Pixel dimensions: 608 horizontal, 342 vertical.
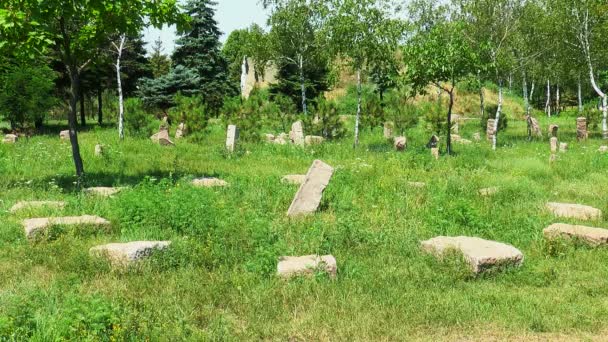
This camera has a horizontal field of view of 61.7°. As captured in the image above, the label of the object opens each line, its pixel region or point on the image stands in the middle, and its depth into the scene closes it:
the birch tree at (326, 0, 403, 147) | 20.22
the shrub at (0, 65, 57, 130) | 22.50
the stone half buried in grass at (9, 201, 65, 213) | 8.60
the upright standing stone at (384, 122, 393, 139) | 24.20
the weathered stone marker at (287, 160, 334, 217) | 9.24
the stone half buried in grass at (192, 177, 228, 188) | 11.07
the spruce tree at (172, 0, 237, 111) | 34.81
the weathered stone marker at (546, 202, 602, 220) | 9.00
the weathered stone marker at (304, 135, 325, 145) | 20.41
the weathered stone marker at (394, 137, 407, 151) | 20.17
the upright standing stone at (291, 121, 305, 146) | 21.17
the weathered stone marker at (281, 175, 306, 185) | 11.85
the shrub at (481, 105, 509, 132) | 28.22
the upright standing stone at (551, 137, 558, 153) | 19.55
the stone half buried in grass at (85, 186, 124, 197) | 9.89
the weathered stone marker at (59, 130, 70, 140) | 21.03
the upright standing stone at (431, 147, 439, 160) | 16.94
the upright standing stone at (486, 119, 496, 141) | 23.70
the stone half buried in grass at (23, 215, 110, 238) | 7.11
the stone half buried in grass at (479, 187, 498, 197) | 10.71
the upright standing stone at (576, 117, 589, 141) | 24.32
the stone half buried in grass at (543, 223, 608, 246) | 7.29
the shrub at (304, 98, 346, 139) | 23.91
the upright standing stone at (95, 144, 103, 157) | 15.23
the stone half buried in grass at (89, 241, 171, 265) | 6.19
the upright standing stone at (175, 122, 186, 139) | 23.28
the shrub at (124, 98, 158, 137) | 23.16
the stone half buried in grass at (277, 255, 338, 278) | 5.96
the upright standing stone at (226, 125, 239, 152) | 18.08
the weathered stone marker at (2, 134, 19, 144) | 19.14
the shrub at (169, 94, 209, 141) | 22.14
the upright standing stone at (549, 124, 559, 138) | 24.39
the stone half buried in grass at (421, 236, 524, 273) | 6.20
